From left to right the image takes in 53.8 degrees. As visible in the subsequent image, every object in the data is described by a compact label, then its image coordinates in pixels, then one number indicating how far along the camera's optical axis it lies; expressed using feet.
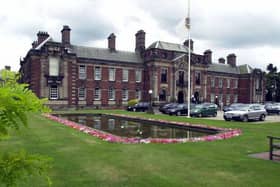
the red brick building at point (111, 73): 148.87
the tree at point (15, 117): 7.17
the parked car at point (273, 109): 139.13
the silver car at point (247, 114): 86.69
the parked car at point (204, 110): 112.98
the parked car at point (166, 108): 129.03
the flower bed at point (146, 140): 39.29
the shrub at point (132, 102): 155.85
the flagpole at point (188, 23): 106.83
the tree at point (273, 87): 276.00
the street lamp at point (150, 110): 121.43
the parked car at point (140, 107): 147.15
